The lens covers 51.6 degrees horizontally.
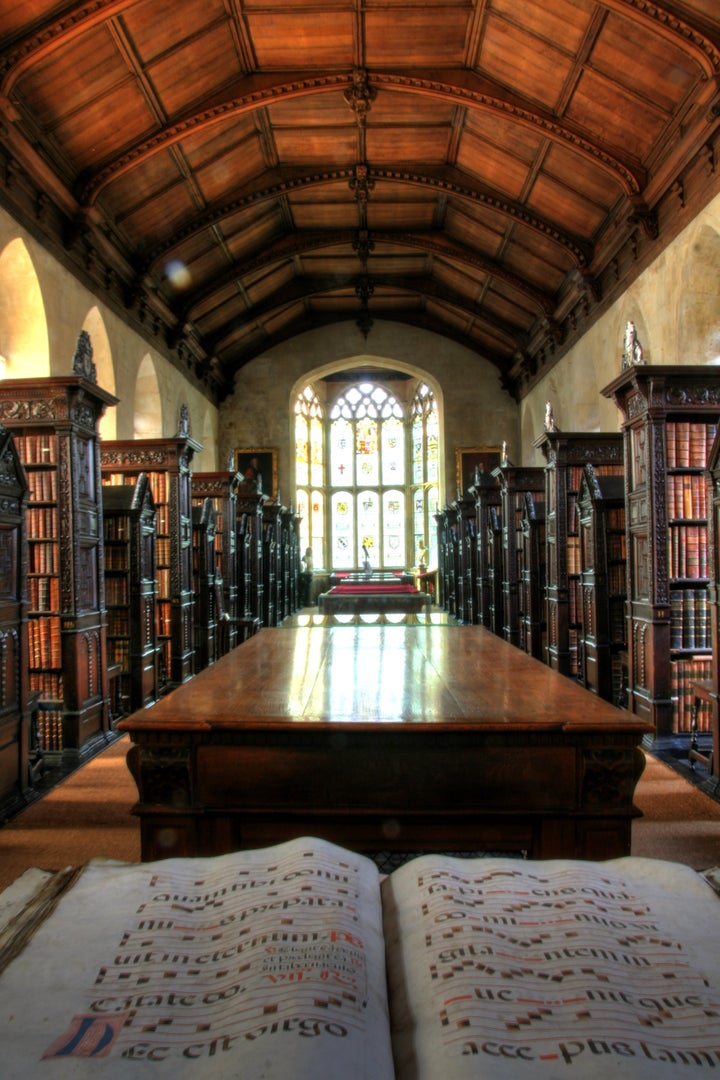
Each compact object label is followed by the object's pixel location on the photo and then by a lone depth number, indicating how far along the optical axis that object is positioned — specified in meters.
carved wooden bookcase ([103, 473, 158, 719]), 5.92
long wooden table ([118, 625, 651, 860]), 1.77
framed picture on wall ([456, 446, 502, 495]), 17.53
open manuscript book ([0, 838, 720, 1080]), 0.68
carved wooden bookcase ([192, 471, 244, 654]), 9.16
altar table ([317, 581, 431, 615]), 11.31
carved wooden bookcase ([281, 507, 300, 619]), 15.66
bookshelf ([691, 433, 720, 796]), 3.95
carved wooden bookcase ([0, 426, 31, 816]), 3.81
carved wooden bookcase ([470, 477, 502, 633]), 9.95
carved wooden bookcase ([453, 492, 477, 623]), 11.23
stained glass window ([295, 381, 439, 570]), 20.89
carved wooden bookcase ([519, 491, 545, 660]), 7.67
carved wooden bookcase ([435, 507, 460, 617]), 13.26
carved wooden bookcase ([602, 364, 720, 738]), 4.85
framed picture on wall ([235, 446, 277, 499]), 17.73
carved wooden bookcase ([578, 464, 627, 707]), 5.72
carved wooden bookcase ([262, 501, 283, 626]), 12.40
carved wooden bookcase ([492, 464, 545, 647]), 8.65
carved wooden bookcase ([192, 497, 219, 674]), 8.04
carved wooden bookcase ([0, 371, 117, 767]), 4.94
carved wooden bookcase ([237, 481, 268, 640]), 9.79
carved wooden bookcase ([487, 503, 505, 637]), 9.35
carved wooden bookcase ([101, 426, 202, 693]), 7.12
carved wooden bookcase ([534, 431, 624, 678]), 6.77
